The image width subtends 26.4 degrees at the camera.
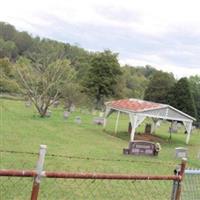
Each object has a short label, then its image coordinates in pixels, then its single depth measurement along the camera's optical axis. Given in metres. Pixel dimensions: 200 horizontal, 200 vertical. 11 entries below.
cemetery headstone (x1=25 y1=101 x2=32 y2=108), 51.29
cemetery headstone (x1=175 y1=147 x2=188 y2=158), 23.42
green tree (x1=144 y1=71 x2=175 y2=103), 75.88
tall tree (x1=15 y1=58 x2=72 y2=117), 39.81
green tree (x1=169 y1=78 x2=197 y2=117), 63.03
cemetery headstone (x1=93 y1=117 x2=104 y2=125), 39.16
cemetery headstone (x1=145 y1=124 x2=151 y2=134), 37.49
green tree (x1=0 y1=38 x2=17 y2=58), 119.19
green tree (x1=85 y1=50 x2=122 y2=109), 68.81
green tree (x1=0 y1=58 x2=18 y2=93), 64.06
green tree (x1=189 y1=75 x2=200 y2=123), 80.31
